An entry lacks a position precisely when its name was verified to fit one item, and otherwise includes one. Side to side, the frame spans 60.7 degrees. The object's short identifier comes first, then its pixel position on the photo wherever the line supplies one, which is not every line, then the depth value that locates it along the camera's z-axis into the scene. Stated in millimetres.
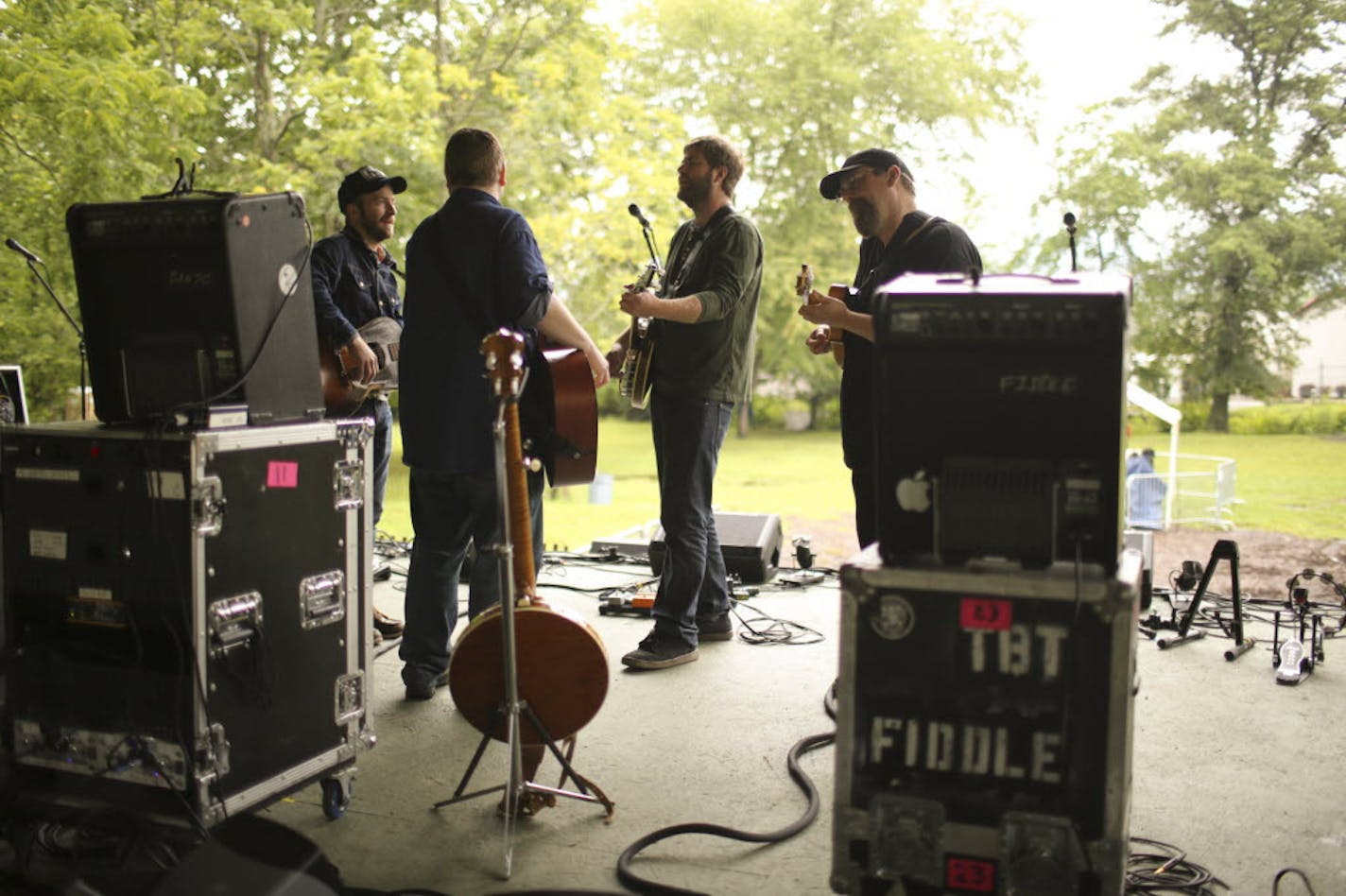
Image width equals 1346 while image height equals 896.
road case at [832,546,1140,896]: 1976
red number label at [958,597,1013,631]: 2018
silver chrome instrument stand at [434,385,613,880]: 2513
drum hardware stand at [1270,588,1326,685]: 3822
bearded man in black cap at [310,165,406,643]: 3854
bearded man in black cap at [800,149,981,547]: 3256
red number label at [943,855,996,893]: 2025
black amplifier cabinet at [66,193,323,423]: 2439
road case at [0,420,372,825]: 2369
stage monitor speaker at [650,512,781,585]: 5320
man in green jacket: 3826
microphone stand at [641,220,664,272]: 3814
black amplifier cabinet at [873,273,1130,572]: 1937
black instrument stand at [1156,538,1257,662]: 4160
